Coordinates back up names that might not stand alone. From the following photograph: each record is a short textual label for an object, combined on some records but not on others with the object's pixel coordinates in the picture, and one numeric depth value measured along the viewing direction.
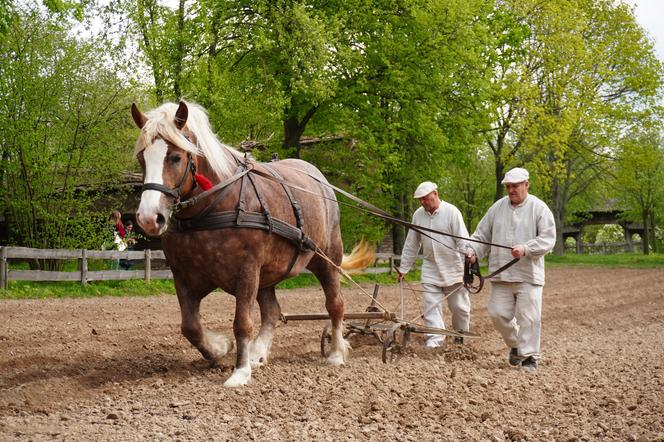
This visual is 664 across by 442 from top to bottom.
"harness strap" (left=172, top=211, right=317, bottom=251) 5.59
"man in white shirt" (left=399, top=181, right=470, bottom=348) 8.45
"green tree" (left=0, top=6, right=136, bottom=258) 15.18
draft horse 5.23
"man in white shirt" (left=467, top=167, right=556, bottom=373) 6.95
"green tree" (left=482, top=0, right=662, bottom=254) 26.78
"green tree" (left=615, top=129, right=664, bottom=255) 33.17
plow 7.17
